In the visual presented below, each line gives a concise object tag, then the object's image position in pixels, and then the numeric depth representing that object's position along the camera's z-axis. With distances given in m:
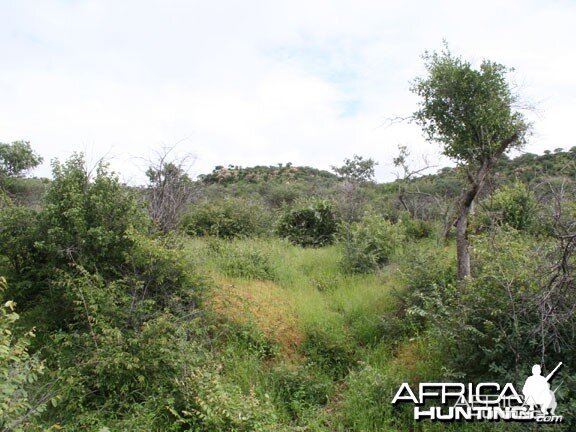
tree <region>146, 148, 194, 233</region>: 8.50
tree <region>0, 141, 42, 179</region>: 22.03
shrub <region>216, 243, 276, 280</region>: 8.20
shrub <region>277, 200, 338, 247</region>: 12.94
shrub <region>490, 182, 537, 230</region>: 11.26
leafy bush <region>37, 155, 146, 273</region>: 5.61
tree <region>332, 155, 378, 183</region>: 24.44
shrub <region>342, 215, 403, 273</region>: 8.80
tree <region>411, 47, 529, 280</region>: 8.98
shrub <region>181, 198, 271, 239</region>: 11.97
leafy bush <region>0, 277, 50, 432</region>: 2.92
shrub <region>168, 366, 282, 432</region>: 4.03
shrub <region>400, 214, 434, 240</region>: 12.59
